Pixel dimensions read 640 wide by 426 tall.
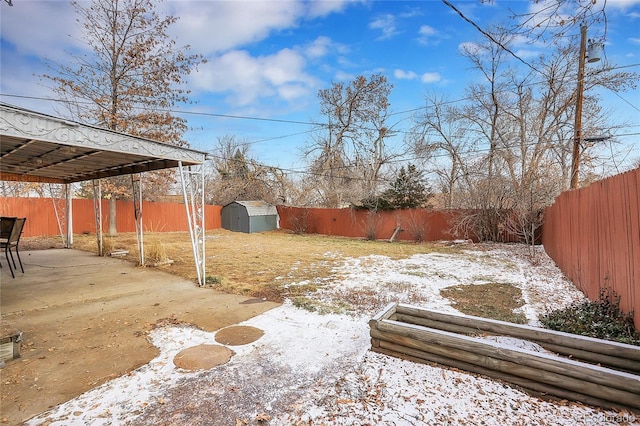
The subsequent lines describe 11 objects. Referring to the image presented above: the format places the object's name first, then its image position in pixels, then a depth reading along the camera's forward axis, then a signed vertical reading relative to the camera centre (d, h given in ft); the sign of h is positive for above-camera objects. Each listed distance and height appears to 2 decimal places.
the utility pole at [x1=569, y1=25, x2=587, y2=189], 24.11 +6.51
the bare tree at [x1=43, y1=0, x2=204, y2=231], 33.50 +17.64
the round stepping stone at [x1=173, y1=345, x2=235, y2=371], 8.09 -4.03
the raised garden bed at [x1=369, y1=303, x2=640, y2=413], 5.98 -3.67
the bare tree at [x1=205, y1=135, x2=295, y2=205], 66.64 +7.15
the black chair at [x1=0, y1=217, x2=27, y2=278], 15.85 -0.31
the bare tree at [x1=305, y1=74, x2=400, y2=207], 58.90 +15.00
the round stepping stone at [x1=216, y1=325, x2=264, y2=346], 9.57 -4.04
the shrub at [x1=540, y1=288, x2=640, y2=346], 9.03 -4.11
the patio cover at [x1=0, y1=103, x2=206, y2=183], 9.43 +3.47
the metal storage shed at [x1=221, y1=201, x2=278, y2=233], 54.70 -0.14
